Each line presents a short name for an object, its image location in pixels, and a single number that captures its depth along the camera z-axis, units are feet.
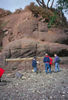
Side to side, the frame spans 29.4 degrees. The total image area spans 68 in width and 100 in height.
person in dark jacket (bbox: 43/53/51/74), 34.91
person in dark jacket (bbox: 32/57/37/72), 37.00
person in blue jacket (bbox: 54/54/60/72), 36.92
